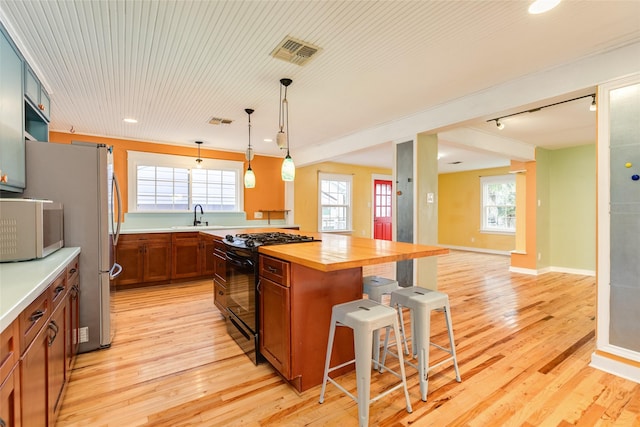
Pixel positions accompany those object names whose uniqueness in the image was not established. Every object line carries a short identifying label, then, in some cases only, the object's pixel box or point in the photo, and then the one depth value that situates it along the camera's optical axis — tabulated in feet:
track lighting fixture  9.96
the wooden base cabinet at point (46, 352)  3.71
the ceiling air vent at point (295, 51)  7.22
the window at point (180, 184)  16.69
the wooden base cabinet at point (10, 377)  3.02
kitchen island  6.17
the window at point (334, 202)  24.06
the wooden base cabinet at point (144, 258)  14.49
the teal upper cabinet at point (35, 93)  7.64
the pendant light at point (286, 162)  9.07
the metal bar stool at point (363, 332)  5.15
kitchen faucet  17.94
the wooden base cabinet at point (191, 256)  15.79
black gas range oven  7.47
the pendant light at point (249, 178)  11.27
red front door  27.32
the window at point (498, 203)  25.50
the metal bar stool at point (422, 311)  6.07
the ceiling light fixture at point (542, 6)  5.76
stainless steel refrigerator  7.59
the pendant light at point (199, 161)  18.03
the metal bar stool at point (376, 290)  7.00
